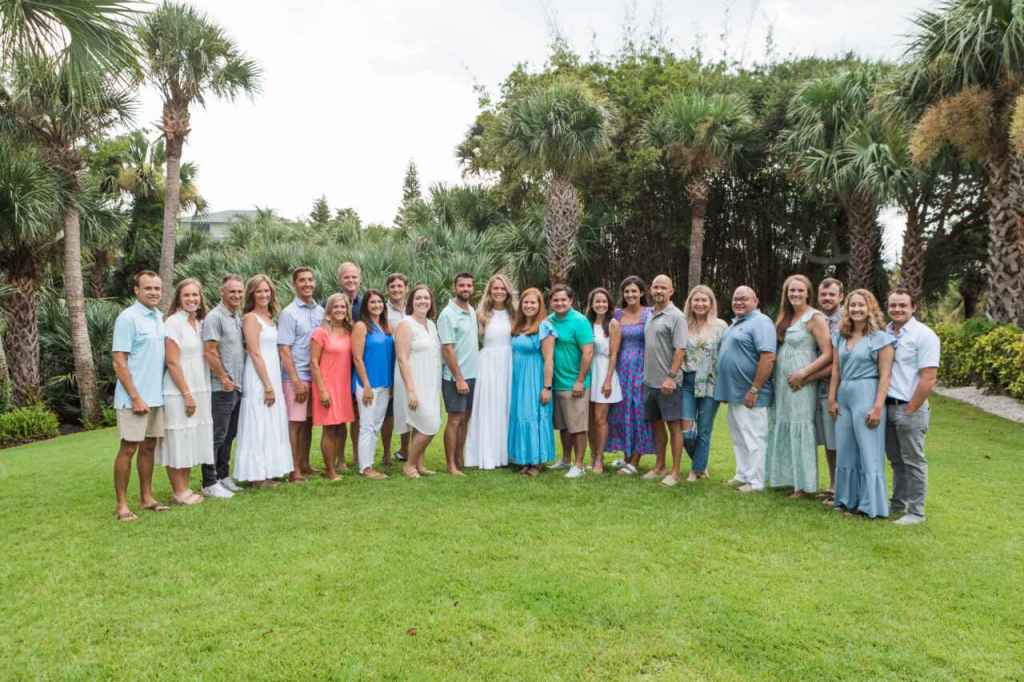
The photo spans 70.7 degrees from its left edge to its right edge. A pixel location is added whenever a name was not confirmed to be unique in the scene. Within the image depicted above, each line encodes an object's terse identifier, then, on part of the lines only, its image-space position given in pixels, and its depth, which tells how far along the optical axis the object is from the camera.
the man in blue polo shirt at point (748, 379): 5.82
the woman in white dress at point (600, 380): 6.48
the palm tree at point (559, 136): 15.01
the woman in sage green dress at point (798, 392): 5.64
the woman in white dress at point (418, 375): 6.23
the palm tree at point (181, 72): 14.27
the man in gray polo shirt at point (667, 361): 6.05
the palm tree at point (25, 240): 11.76
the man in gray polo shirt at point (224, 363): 5.62
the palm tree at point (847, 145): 14.81
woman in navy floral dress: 6.39
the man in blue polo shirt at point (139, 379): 4.98
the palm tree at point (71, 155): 12.47
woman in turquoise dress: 6.38
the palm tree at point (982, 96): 10.78
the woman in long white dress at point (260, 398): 5.82
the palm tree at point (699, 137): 16.16
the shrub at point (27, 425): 11.70
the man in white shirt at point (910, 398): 4.98
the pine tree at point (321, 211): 61.91
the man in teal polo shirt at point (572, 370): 6.30
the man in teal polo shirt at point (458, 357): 6.34
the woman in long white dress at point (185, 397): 5.23
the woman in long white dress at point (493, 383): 6.45
